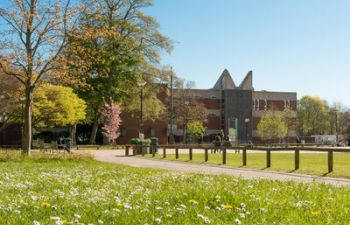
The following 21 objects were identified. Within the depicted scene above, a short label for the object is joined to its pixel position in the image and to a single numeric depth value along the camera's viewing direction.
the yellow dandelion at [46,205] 6.81
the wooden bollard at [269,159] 21.35
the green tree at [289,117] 89.57
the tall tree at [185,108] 81.44
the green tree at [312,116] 114.94
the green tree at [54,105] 50.44
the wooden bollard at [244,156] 22.67
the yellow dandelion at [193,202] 7.09
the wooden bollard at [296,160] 19.75
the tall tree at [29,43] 26.69
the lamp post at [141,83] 40.72
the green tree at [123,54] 59.75
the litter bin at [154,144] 34.06
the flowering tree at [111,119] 63.49
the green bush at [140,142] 36.56
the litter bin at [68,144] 35.44
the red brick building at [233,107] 91.94
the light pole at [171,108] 65.80
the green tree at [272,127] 81.00
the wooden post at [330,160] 18.23
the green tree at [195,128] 79.90
